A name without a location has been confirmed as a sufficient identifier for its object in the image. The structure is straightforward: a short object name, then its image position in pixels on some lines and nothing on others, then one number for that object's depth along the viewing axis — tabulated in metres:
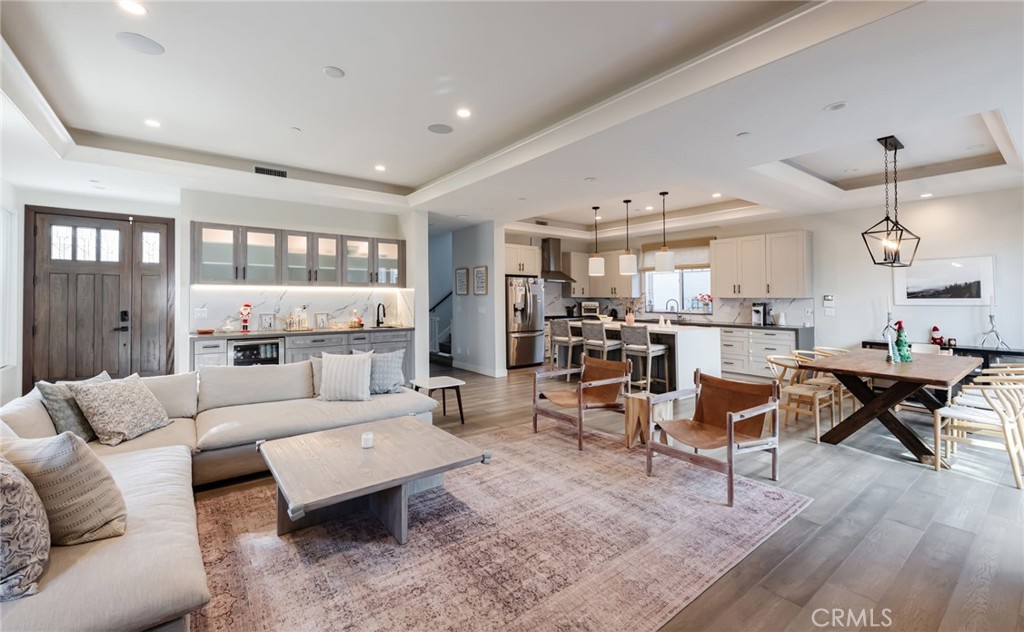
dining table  3.52
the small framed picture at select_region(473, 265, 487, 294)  7.77
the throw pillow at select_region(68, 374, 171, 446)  2.85
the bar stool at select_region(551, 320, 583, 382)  7.21
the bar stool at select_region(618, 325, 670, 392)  5.79
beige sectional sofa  1.39
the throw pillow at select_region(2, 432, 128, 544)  1.64
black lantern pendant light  4.35
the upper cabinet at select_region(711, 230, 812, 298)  6.81
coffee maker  7.40
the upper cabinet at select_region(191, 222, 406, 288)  5.41
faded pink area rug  1.90
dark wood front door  5.52
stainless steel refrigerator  8.27
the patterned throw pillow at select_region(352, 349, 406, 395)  4.17
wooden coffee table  2.21
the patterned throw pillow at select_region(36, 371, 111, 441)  2.74
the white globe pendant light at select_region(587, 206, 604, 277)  7.94
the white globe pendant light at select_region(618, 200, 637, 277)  7.09
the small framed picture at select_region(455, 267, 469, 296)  8.26
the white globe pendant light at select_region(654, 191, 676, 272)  6.85
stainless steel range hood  9.27
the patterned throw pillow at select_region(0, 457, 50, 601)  1.35
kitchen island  5.85
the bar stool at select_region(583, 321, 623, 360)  6.37
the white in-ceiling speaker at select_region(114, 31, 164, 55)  2.77
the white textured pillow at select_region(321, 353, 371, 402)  3.91
